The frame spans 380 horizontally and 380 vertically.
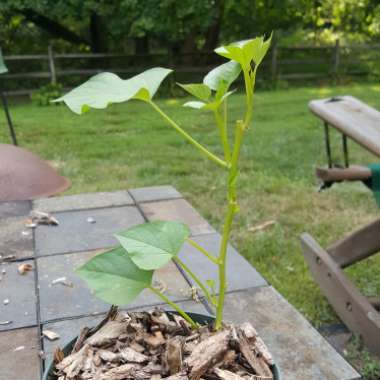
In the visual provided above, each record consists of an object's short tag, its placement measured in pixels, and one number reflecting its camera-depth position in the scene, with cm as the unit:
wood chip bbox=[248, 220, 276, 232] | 309
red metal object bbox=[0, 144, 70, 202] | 252
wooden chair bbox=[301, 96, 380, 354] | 178
